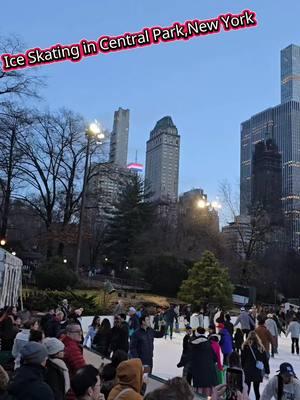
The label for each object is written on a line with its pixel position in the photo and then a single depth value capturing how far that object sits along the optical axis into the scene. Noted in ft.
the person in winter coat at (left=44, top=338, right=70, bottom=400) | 14.94
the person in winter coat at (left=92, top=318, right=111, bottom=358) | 33.96
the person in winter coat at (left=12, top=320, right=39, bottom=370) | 23.08
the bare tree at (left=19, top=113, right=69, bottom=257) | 113.19
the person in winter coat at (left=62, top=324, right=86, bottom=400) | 18.47
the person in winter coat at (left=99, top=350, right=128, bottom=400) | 15.73
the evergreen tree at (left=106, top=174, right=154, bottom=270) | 165.89
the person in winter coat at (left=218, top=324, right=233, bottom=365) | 34.28
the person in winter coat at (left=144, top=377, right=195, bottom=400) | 9.22
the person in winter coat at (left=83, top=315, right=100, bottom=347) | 39.17
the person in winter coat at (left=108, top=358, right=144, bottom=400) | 12.19
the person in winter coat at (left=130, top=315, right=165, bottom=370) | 27.50
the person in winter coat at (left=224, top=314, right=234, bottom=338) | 45.38
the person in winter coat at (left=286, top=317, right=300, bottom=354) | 57.98
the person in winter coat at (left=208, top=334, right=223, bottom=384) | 27.50
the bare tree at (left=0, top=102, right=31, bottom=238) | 79.91
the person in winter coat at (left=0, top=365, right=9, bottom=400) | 11.92
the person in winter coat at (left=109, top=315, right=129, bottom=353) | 30.27
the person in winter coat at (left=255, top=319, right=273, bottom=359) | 38.68
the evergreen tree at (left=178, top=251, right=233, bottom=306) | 103.60
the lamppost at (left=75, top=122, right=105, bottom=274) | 80.07
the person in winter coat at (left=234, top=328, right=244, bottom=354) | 42.60
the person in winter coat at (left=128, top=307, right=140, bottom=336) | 43.21
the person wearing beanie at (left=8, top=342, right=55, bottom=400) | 11.25
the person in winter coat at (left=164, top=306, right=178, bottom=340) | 70.36
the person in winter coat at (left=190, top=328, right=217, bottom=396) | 23.73
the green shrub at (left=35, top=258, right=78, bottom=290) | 94.58
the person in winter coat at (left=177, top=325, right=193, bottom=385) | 24.16
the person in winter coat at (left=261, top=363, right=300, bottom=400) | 16.46
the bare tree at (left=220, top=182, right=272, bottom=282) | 140.15
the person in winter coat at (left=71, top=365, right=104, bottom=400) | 11.43
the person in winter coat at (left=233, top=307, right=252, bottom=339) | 53.57
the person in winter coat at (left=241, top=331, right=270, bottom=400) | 27.66
